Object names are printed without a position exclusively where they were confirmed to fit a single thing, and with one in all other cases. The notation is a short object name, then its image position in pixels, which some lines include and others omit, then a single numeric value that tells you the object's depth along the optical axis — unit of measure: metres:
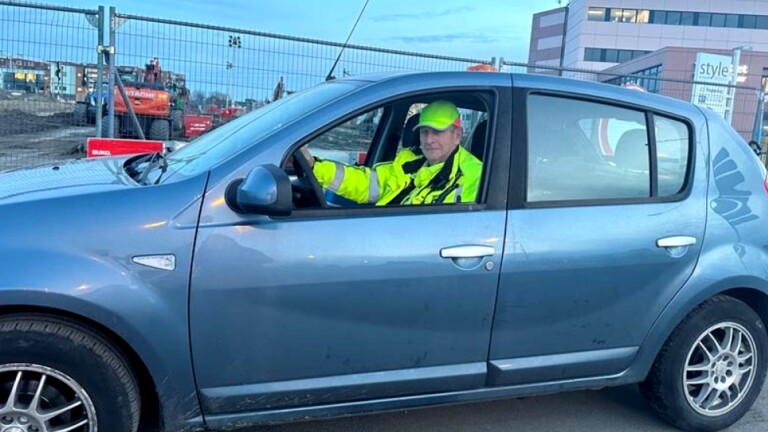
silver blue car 2.45
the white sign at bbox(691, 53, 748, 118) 20.09
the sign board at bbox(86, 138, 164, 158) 6.53
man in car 3.03
